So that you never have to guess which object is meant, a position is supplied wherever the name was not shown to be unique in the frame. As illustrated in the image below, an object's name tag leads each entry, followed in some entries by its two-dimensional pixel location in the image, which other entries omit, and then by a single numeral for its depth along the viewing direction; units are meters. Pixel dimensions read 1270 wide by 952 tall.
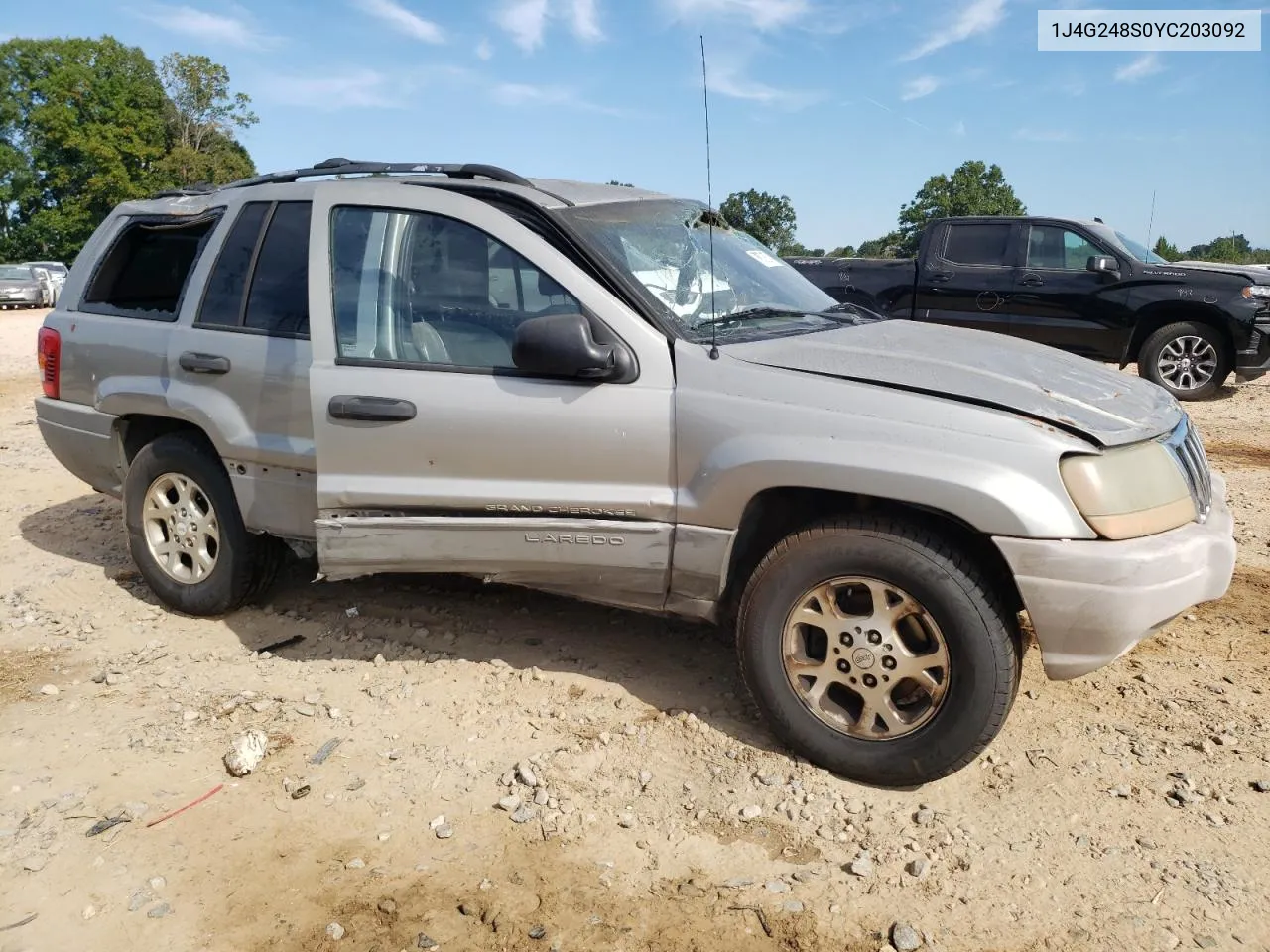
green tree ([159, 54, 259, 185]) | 55.12
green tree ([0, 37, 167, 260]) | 57.00
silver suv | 2.90
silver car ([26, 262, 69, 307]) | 28.75
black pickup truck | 9.80
